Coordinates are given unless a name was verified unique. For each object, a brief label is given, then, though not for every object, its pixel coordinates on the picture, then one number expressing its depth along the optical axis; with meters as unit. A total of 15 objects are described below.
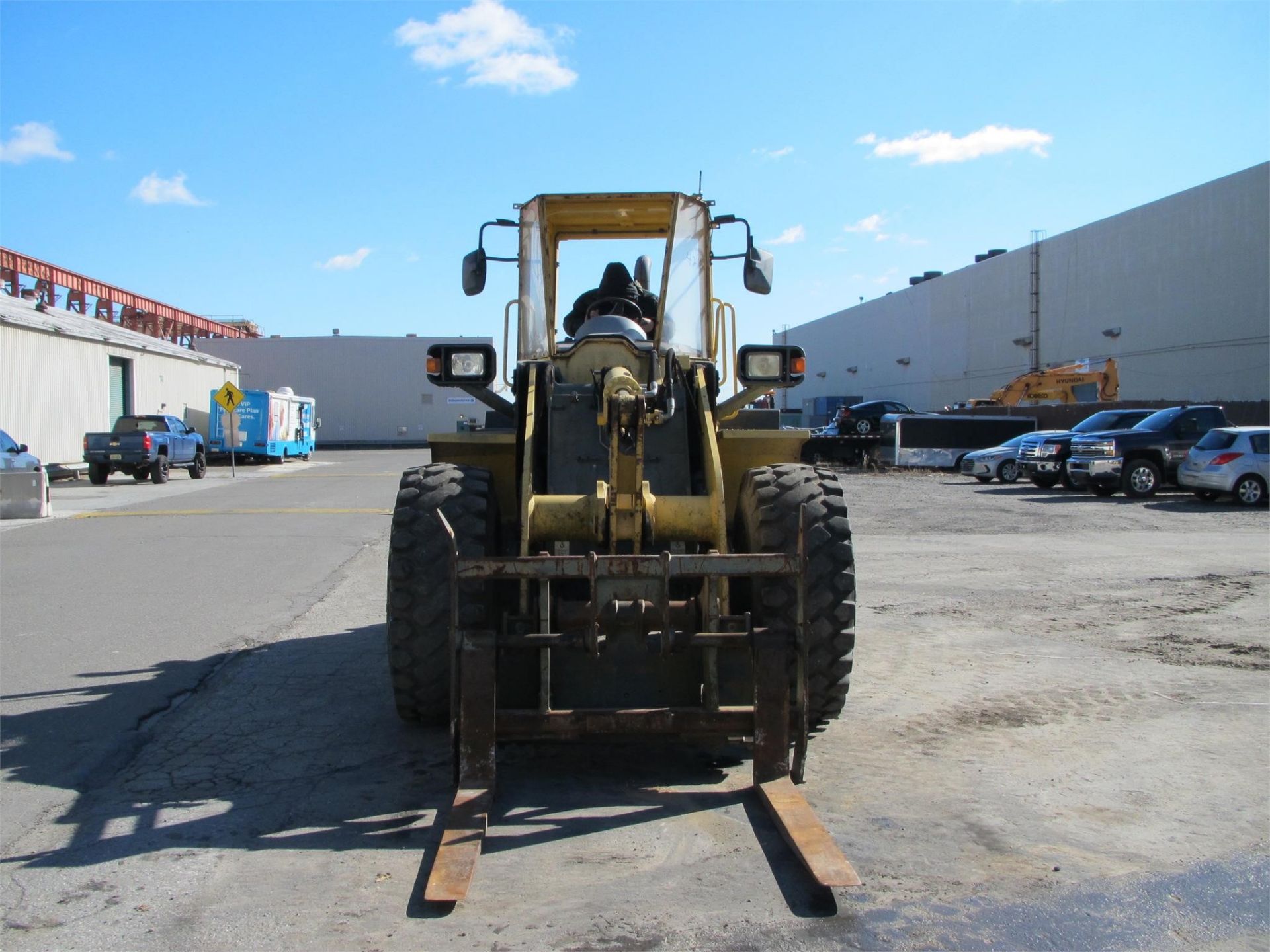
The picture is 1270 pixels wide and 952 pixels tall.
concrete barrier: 19.08
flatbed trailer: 33.34
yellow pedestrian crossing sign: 32.41
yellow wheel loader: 4.53
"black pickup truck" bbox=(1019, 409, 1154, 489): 23.98
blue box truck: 38.91
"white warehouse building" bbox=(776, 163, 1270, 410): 34.38
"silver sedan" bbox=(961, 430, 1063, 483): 26.92
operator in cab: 7.06
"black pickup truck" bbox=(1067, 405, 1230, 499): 21.59
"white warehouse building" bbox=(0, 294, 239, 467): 30.02
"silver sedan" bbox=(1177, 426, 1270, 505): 19.48
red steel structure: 39.75
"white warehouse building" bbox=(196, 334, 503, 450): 62.00
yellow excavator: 34.69
